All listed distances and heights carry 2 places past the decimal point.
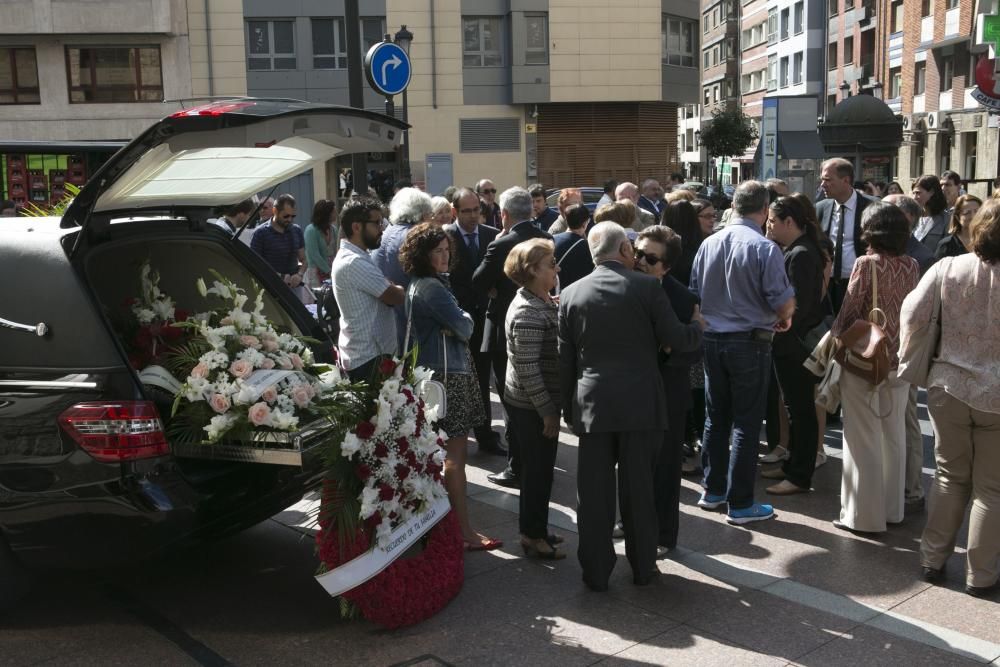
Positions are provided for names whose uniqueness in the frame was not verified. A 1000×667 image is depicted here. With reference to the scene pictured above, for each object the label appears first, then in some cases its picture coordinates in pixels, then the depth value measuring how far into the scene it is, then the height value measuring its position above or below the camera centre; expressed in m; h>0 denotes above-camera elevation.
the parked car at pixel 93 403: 4.15 -0.78
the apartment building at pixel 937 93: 37.62 +4.55
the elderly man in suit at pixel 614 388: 4.71 -0.85
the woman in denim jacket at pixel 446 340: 5.46 -0.71
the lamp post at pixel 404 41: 13.52 +2.29
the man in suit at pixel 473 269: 7.54 -0.45
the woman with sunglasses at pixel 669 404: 5.33 -1.05
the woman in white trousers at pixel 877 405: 5.63 -1.14
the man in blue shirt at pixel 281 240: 10.36 -0.27
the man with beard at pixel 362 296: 5.91 -0.49
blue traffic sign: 10.23 +1.46
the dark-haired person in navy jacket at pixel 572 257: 7.26 -0.35
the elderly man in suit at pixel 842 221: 7.82 -0.14
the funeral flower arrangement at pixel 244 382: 4.50 -0.78
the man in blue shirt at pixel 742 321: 5.78 -0.67
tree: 57.47 +4.08
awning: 18.42 +1.06
